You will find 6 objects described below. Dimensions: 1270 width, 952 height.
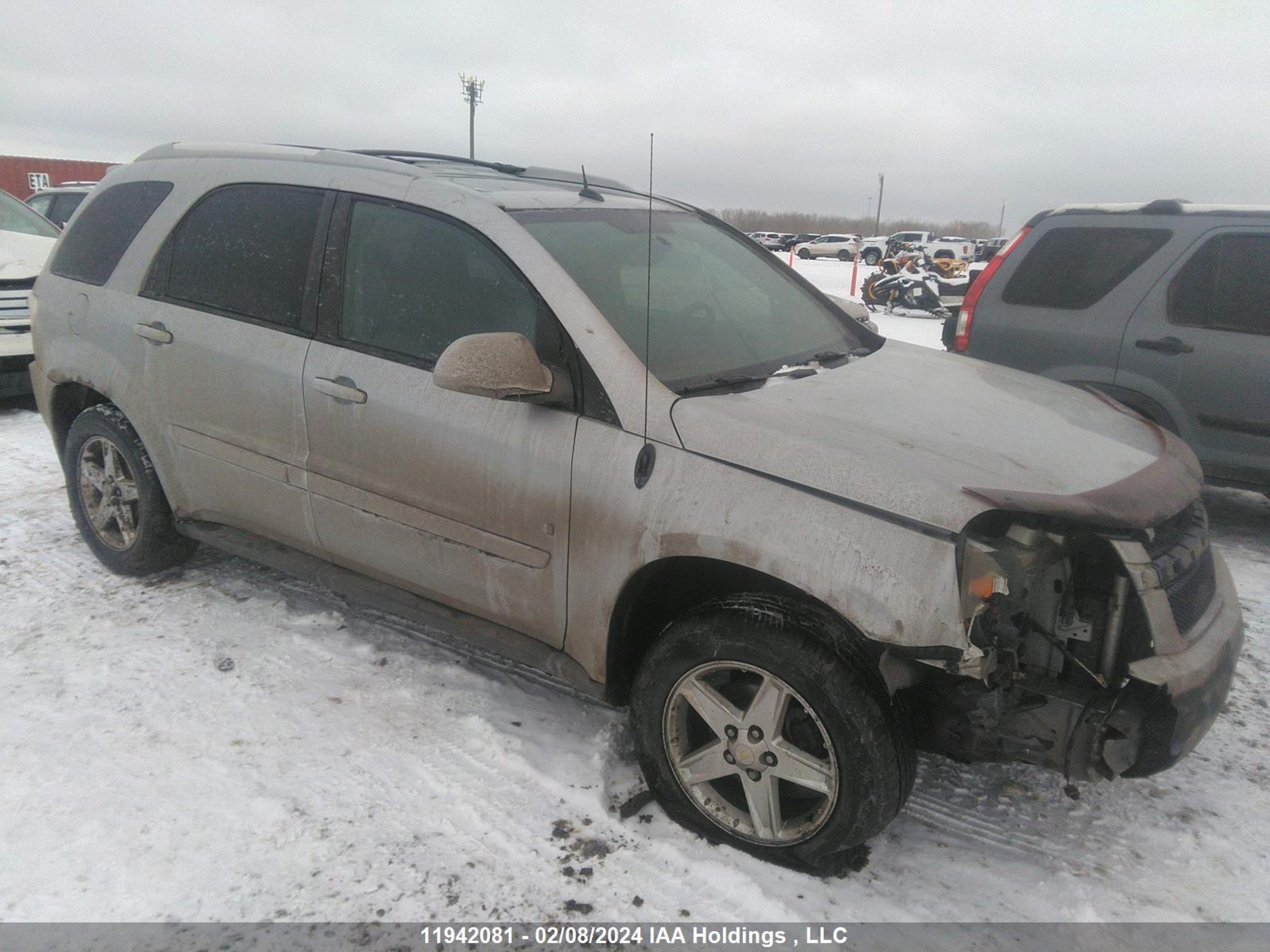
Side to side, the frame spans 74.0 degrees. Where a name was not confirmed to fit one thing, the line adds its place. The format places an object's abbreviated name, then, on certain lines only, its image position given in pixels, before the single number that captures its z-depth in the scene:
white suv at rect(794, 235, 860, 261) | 41.94
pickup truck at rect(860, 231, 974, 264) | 31.95
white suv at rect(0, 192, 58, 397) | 6.77
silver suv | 2.14
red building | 31.50
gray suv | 4.58
